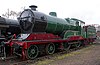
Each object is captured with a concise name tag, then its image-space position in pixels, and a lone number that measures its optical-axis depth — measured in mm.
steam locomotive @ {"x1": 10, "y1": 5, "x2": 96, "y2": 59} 5358
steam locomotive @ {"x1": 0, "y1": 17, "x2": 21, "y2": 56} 5730
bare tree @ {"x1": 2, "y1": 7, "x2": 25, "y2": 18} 21269
